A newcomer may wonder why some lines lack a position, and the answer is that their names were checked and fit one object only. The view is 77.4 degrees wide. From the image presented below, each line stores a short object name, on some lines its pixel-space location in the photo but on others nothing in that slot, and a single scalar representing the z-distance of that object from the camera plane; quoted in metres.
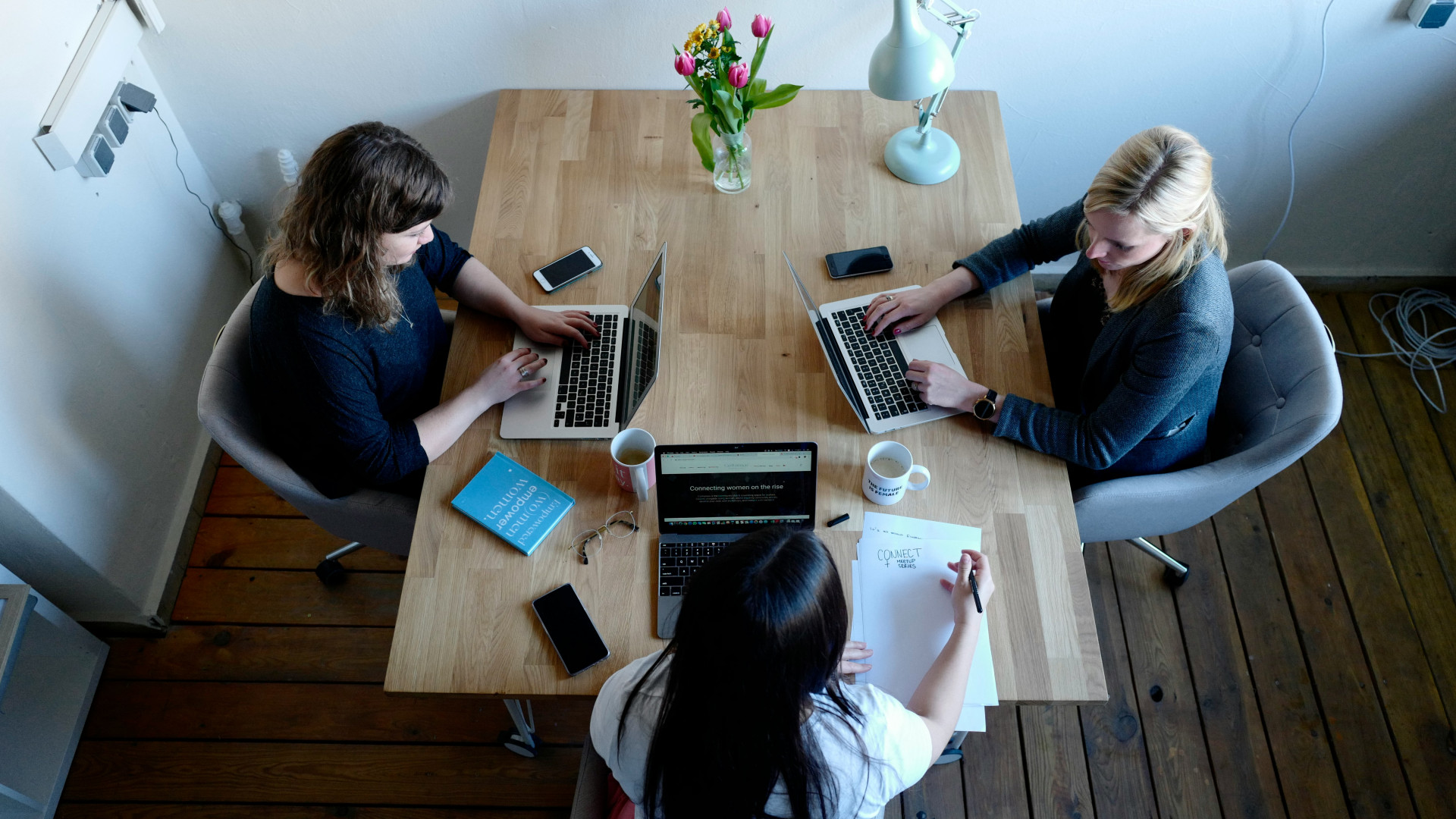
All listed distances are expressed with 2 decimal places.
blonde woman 1.47
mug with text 1.52
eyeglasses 1.54
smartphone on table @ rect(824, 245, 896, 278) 1.89
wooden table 1.45
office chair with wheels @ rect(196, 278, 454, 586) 1.54
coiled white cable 2.71
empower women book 1.54
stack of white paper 1.41
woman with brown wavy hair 1.45
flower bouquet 1.78
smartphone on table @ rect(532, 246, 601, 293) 1.88
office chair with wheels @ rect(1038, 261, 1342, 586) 1.53
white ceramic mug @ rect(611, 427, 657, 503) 1.54
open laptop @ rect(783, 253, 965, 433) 1.68
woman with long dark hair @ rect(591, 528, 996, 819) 1.05
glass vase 1.96
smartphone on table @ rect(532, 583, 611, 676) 1.42
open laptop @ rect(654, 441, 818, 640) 1.46
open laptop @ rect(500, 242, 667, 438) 1.67
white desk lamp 1.67
